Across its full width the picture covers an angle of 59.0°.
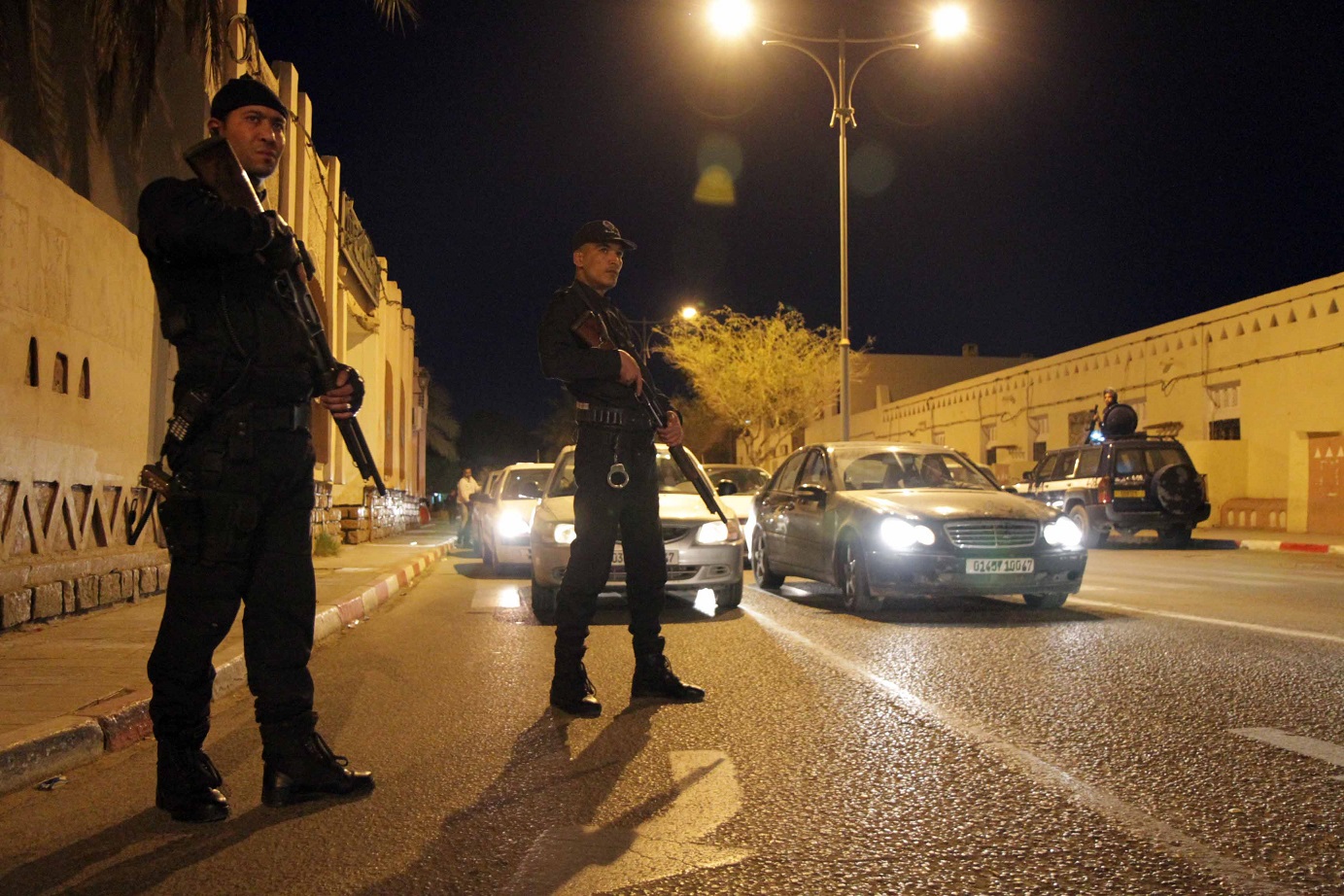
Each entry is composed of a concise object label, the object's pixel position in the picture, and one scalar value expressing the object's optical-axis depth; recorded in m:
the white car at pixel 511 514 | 14.41
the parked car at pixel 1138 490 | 18.84
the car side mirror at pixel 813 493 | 10.15
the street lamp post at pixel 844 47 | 19.43
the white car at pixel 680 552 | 9.28
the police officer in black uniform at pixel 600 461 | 5.36
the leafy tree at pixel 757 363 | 46.09
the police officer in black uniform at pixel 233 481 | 3.67
